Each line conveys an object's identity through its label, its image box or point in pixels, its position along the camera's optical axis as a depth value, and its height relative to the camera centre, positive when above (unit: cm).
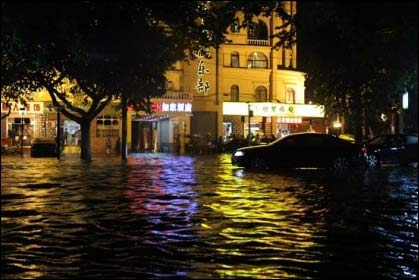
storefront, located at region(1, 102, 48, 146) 4653 +63
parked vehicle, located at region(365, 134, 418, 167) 2825 -61
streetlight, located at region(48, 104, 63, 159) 3641 +13
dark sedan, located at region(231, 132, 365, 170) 2436 -73
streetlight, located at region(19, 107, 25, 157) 4133 +79
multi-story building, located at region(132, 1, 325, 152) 5478 +347
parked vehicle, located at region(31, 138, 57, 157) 4009 -100
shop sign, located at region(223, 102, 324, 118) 5678 +220
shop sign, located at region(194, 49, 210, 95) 5459 +449
